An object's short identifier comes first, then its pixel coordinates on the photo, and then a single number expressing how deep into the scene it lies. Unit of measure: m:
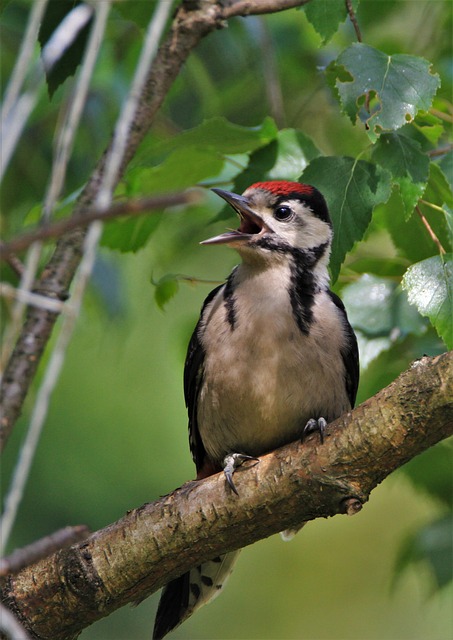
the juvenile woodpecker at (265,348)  6.85
